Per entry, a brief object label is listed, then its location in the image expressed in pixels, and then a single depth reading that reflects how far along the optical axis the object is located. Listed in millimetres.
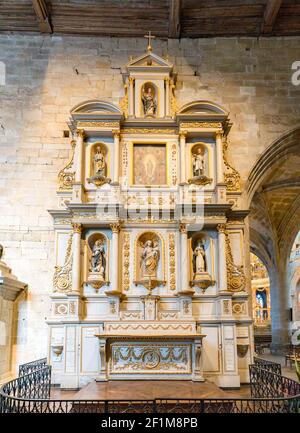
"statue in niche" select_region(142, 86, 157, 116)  9906
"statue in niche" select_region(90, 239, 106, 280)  9000
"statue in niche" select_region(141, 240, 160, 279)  8992
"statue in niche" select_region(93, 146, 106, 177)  9523
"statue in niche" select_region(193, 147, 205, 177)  9539
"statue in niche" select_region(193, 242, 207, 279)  9031
